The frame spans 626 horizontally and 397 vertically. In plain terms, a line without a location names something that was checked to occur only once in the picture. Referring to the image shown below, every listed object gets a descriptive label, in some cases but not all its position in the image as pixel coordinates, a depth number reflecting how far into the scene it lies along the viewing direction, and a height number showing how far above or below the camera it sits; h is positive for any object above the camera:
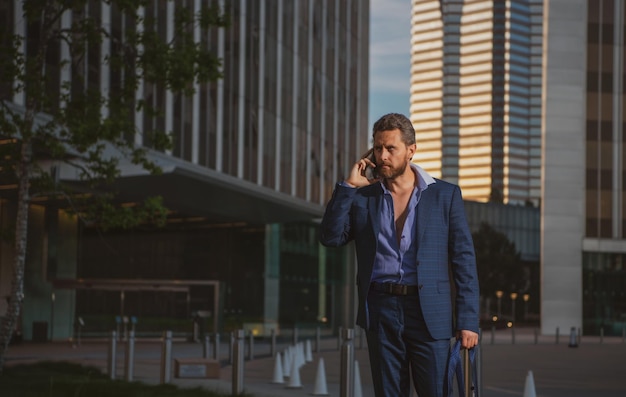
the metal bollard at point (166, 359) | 17.67 -1.16
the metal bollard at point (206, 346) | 24.91 -1.38
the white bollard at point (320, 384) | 17.95 -1.51
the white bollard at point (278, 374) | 20.39 -1.54
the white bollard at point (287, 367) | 21.94 -1.54
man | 5.98 +0.12
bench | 20.33 -1.49
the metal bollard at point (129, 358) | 18.58 -1.23
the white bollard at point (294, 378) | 19.19 -1.54
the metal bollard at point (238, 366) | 15.54 -1.08
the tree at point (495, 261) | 117.12 +2.46
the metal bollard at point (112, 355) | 19.30 -1.23
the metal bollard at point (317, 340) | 33.72 -1.60
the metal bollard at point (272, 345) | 30.89 -1.61
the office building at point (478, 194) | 195.55 +15.01
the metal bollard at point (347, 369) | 10.90 -0.77
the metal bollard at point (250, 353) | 28.30 -1.70
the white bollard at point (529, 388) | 15.34 -1.27
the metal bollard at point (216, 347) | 25.38 -1.42
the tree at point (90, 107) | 17.84 +2.60
